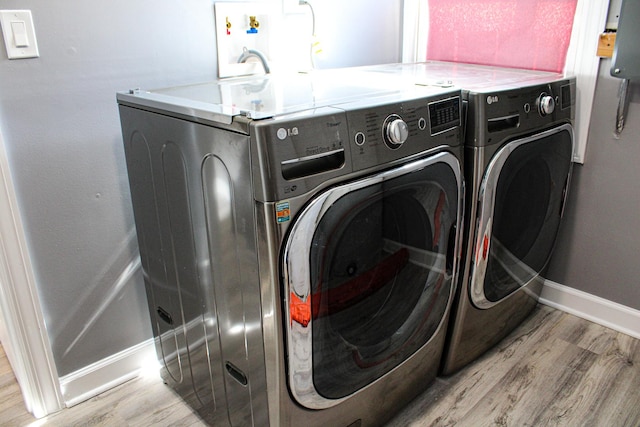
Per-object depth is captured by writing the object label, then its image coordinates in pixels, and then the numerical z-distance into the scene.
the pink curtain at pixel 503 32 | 1.86
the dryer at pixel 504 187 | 1.41
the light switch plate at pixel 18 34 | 1.25
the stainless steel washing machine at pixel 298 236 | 1.02
